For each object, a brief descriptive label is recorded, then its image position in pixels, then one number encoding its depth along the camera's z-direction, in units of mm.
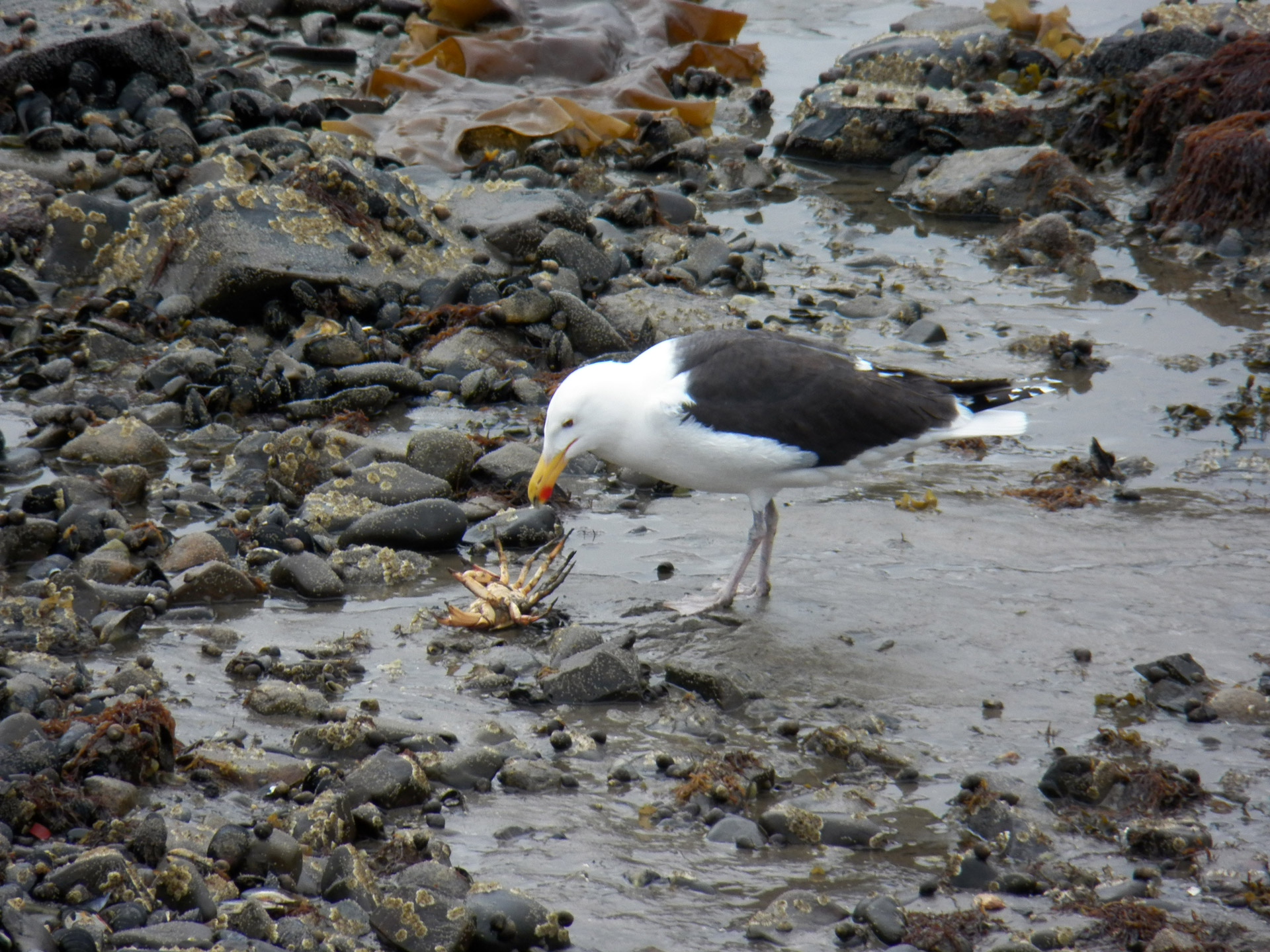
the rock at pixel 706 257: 19016
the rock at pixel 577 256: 18047
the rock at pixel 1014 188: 21656
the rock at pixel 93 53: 21562
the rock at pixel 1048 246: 19937
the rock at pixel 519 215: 18609
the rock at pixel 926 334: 17375
